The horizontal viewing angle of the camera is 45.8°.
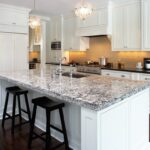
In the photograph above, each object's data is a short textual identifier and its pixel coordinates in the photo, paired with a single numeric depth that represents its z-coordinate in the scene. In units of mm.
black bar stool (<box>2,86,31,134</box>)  3076
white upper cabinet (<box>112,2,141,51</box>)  4242
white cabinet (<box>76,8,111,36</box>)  4713
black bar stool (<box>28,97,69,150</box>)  2289
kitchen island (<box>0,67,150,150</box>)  1581
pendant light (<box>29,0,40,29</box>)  4211
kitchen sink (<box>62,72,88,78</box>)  3331
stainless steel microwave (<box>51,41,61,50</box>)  6274
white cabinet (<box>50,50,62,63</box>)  6362
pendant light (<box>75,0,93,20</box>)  3113
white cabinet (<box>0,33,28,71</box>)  4797
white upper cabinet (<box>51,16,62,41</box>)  6230
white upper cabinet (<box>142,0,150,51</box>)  4016
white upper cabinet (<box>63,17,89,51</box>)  5664
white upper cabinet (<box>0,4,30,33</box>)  4742
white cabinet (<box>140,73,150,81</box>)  3855
